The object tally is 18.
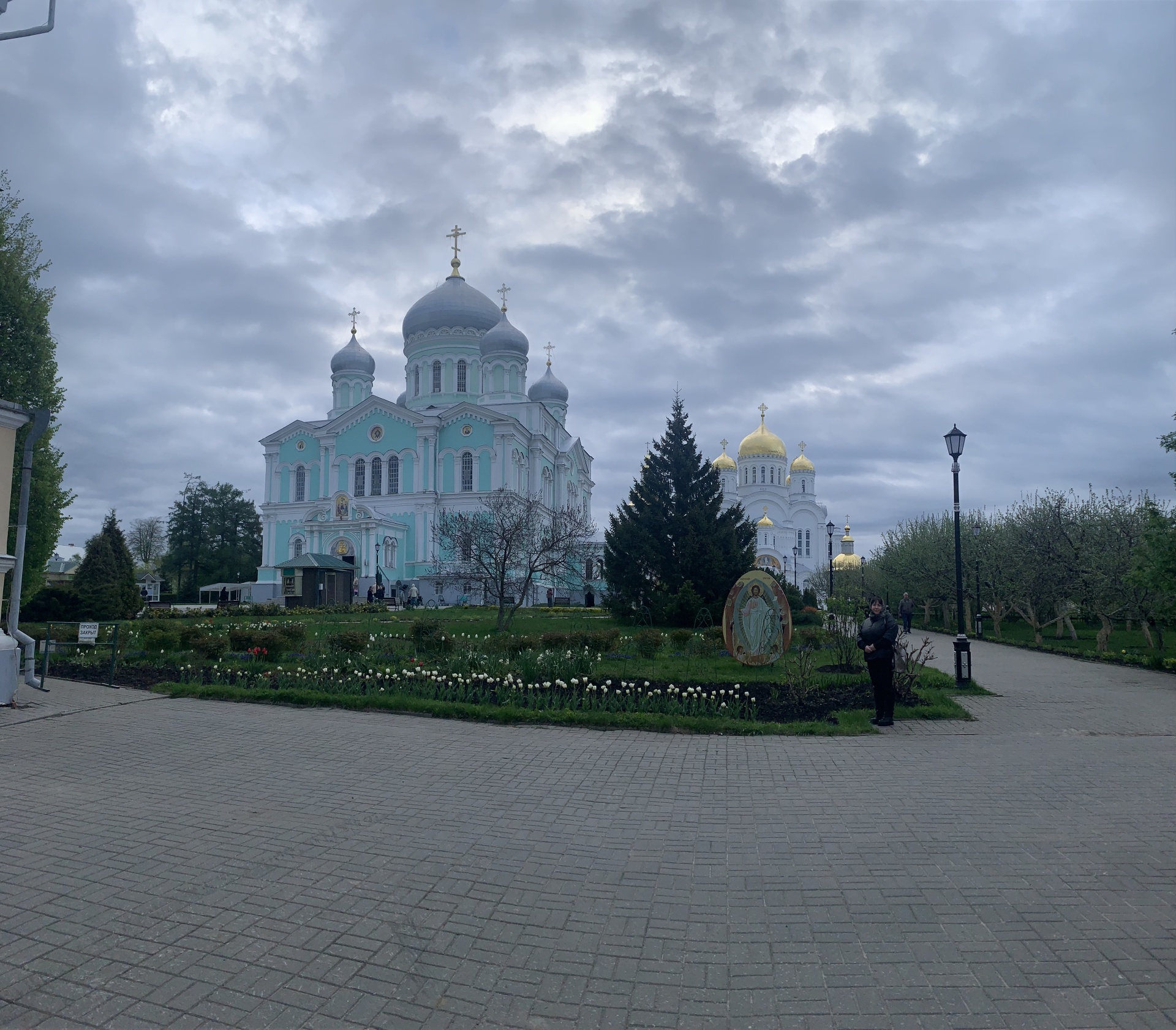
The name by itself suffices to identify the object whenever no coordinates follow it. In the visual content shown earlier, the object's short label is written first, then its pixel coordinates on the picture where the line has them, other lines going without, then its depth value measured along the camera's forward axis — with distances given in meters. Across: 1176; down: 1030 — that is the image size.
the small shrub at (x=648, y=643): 14.43
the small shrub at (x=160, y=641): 14.06
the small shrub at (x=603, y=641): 14.06
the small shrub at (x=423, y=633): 14.01
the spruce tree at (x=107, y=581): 28.34
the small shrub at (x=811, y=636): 16.12
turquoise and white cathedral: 49.88
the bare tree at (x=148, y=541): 67.25
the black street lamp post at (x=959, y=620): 12.83
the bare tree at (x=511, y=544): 22.84
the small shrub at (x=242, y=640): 13.49
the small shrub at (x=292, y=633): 13.59
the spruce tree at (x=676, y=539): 25.84
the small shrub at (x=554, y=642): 13.54
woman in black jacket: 9.21
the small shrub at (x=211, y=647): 13.42
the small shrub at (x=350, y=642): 13.10
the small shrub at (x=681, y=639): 16.00
